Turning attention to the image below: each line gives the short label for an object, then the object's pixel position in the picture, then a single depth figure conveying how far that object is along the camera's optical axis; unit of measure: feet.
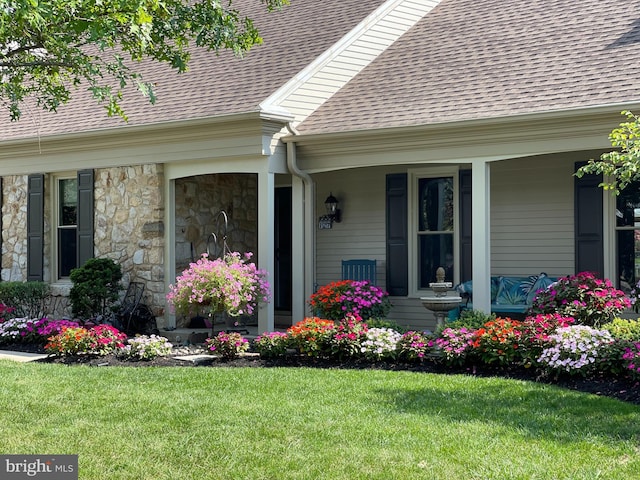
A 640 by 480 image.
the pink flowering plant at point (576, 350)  28.09
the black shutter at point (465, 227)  42.19
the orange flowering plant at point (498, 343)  30.19
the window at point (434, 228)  43.47
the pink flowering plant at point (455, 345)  31.09
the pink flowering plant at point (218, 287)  36.68
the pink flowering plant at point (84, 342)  35.83
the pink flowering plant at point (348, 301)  38.34
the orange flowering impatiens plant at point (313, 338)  33.35
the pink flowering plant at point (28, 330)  40.27
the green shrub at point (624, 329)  29.14
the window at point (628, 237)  38.34
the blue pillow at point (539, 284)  39.81
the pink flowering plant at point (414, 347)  32.17
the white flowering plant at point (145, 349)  34.86
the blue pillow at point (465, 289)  40.91
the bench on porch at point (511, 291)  39.75
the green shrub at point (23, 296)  46.03
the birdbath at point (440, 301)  36.42
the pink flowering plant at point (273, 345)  34.09
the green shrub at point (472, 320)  33.47
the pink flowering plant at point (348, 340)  32.86
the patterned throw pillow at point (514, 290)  40.47
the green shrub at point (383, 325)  35.35
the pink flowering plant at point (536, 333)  29.63
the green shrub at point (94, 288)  42.70
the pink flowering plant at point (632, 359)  26.63
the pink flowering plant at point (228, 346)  34.55
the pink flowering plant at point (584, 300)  33.60
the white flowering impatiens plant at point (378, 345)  32.45
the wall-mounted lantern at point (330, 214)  46.32
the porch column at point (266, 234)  40.29
